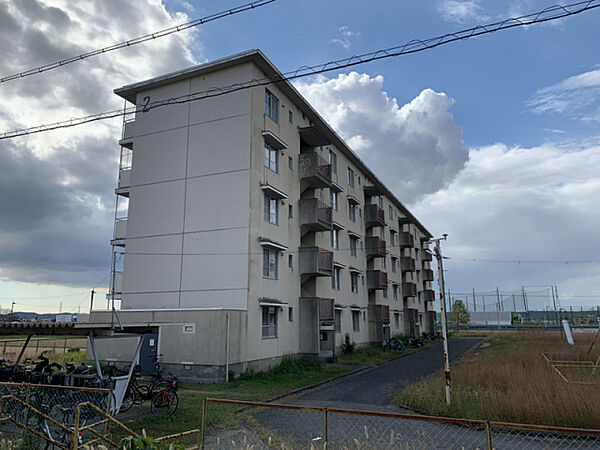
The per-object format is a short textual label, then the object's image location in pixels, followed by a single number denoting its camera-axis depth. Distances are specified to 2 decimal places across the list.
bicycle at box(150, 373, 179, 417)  12.58
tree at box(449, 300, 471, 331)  70.81
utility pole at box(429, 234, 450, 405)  12.66
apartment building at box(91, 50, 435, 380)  20.20
